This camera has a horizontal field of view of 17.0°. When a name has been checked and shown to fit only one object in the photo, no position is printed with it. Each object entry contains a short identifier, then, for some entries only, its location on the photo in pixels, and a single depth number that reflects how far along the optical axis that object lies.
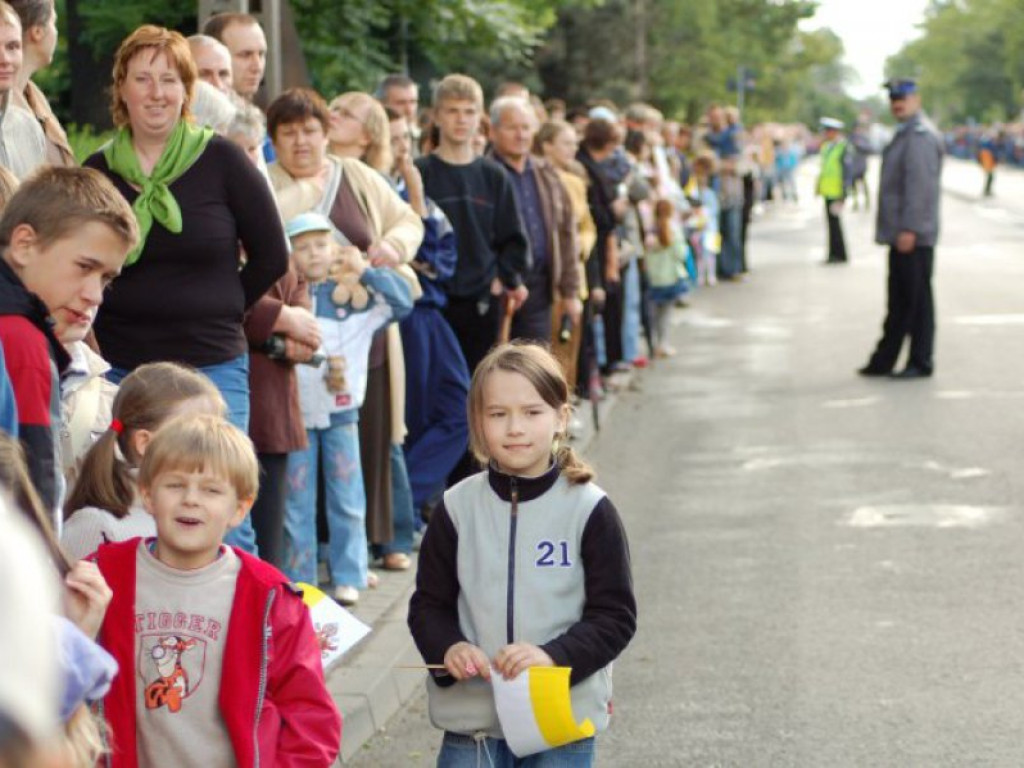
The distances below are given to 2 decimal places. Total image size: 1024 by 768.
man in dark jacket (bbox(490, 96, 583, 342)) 18.18
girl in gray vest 6.83
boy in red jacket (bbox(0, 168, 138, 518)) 6.27
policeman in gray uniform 27.41
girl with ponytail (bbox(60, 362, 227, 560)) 7.15
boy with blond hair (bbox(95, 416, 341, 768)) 6.15
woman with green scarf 10.29
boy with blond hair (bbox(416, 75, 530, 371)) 16.26
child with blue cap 12.78
